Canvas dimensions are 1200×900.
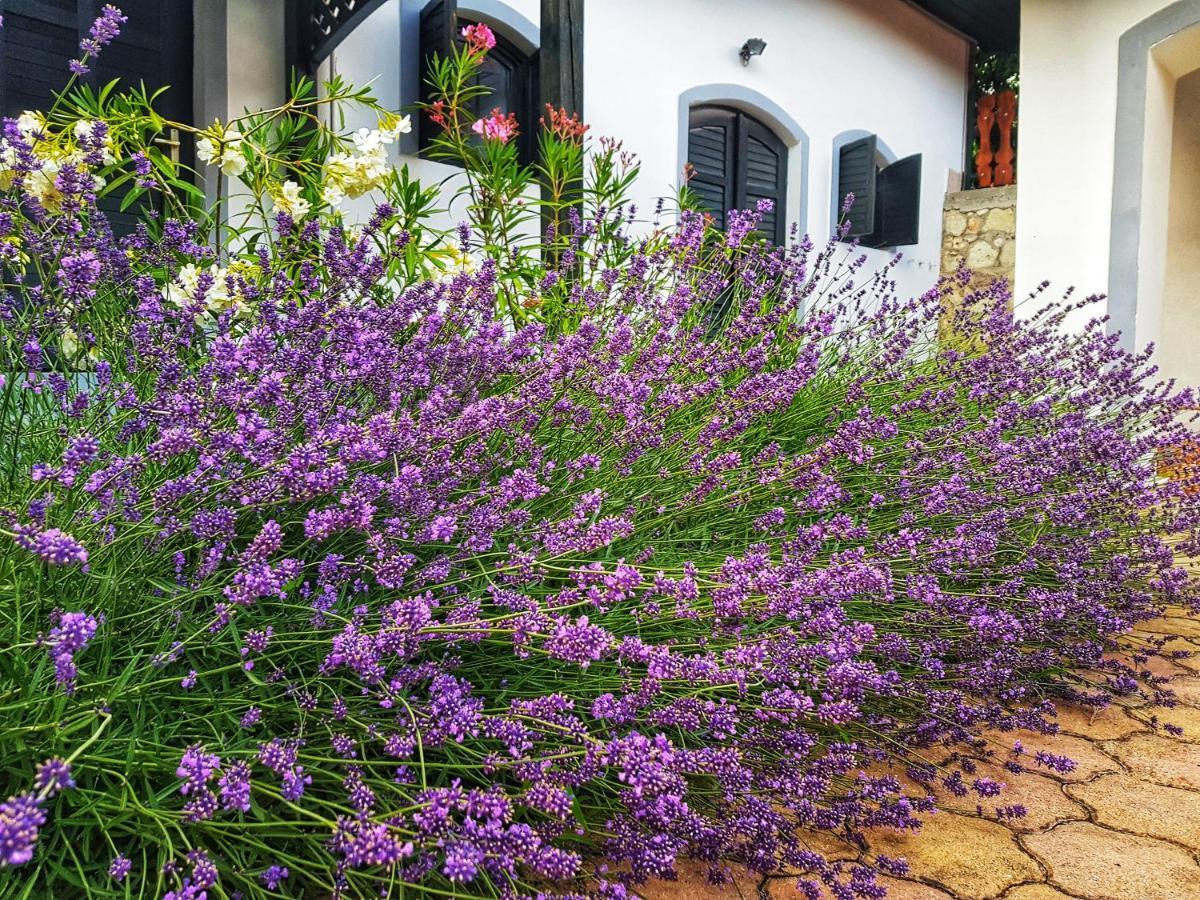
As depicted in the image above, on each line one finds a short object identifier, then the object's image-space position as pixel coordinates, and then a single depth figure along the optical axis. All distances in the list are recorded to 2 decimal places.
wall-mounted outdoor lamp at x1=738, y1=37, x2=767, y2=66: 7.37
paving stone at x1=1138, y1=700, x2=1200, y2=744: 2.15
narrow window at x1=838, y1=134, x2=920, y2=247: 8.55
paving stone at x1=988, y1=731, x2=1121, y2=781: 1.91
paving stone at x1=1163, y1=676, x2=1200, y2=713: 2.40
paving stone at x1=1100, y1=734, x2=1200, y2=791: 1.90
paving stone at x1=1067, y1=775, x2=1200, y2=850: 1.66
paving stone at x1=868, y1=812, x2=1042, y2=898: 1.46
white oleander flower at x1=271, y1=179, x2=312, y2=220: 2.56
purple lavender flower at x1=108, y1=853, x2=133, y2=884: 0.88
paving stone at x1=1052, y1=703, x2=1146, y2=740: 2.15
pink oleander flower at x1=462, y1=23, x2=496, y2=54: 3.97
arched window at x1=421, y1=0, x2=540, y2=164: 5.41
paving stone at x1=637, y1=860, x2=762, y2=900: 1.35
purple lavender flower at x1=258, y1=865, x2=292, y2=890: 0.98
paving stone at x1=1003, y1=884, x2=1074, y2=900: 1.42
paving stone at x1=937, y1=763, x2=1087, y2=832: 1.69
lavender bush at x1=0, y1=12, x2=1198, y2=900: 1.00
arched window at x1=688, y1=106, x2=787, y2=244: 7.56
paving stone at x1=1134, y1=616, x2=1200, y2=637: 3.03
